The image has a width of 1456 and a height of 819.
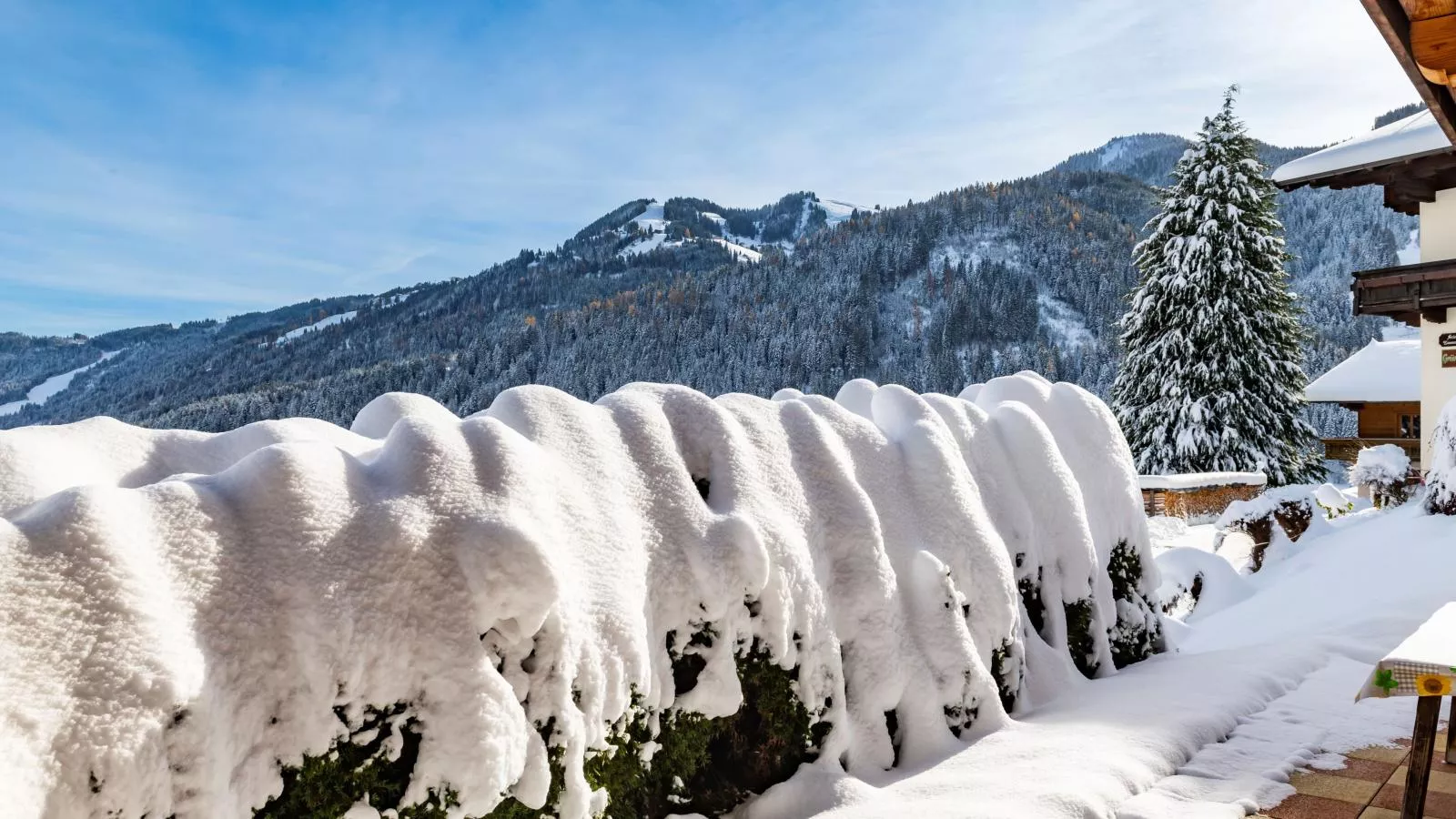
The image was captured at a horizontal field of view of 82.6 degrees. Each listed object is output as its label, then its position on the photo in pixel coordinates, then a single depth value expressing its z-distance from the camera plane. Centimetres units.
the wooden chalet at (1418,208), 1341
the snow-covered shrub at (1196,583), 889
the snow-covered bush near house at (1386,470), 1340
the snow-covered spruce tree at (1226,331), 2164
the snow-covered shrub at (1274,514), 1133
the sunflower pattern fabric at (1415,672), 288
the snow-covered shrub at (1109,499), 484
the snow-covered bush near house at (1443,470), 839
